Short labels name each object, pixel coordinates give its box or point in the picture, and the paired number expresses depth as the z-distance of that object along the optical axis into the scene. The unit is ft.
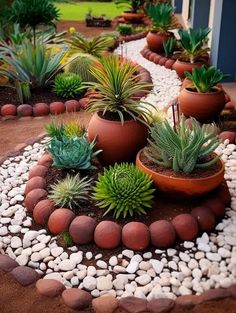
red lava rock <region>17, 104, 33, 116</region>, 14.61
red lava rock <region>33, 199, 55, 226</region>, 8.24
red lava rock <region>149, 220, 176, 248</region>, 7.52
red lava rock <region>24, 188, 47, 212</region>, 8.61
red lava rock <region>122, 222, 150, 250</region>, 7.46
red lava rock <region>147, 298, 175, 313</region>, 6.25
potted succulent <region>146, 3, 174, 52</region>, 20.95
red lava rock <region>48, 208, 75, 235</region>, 7.88
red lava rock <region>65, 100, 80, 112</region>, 14.91
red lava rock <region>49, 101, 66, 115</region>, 14.77
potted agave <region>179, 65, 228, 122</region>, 12.12
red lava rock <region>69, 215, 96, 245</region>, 7.65
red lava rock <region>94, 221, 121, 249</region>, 7.53
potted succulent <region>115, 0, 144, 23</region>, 33.42
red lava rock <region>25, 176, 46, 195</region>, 9.00
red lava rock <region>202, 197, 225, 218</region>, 8.22
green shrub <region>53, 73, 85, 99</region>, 15.46
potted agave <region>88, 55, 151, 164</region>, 9.24
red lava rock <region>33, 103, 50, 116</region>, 14.65
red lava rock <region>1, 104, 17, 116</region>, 14.59
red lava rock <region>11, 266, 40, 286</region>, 6.85
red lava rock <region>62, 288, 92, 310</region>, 6.40
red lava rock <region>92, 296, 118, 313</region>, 6.30
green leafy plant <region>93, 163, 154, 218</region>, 7.83
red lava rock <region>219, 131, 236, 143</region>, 11.36
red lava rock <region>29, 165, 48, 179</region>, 9.46
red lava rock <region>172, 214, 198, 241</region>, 7.68
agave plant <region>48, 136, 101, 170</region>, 8.95
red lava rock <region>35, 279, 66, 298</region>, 6.61
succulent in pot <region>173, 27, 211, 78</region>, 16.29
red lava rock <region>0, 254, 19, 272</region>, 7.09
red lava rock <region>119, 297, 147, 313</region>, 6.27
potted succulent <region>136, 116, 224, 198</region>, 8.06
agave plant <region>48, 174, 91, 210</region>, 8.29
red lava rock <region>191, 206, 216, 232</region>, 7.88
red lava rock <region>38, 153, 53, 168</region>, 9.86
